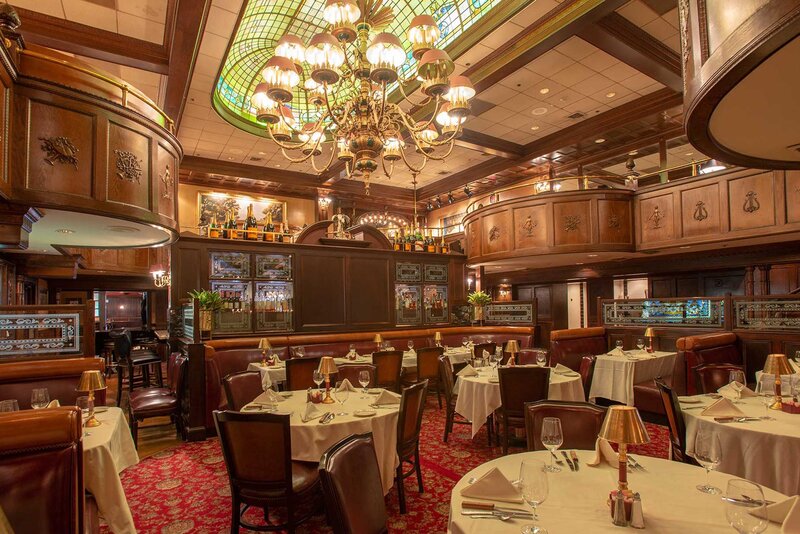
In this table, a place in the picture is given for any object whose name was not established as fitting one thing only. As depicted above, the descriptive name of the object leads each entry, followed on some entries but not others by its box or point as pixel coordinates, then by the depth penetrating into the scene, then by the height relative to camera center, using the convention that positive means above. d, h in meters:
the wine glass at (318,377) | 3.63 -0.75
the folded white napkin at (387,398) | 3.52 -0.91
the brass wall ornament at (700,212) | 7.89 +1.23
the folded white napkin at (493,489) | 1.76 -0.83
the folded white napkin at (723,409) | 2.94 -0.87
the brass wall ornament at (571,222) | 9.08 +1.24
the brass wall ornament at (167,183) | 4.59 +1.12
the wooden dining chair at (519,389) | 4.18 -1.01
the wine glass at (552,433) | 1.92 -0.66
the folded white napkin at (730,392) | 3.46 -0.90
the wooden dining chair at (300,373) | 4.82 -0.95
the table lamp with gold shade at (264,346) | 6.08 -0.81
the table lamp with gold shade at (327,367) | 3.60 -0.67
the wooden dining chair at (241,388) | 3.96 -0.94
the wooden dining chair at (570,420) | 2.62 -0.83
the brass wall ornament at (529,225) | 9.52 +1.26
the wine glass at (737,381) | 3.42 -0.79
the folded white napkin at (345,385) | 3.93 -0.89
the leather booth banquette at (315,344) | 5.56 -0.98
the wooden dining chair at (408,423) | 3.25 -1.06
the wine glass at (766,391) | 3.32 -0.85
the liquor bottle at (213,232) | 7.55 +0.96
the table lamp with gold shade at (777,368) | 3.14 -0.65
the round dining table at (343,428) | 2.98 -0.98
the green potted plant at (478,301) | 9.47 -0.37
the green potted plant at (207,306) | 5.61 -0.23
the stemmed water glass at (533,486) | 1.50 -0.70
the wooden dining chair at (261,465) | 2.60 -1.08
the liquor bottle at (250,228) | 7.97 +1.13
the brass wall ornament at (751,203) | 7.20 +1.25
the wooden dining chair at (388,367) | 5.70 -1.07
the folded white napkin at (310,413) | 3.08 -0.91
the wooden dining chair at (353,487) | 1.58 -0.78
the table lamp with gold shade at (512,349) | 5.16 -0.77
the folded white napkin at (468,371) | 4.98 -0.99
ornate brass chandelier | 4.66 +2.31
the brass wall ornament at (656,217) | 8.60 +1.24
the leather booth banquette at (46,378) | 3.95 -0.80
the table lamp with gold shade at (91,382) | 3.29 -0.69
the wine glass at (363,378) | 3.79 -0.79
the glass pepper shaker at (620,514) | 1.57 -0.82
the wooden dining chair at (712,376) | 4.11 -0.90
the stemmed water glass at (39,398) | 3.11 -0.76
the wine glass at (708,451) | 1.79 -0.70
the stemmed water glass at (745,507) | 1.26 -0.67
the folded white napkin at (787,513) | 1.37 -0.77
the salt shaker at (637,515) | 1.55 -0.83
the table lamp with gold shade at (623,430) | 1.55 -0.53
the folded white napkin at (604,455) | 2.12 -0.83
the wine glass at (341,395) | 3.51 -0.89
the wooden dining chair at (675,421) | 3.08 -0.99
